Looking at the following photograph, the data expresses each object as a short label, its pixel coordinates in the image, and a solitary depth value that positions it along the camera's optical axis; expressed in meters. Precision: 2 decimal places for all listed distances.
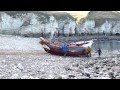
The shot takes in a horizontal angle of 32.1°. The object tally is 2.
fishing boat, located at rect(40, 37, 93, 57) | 14.18
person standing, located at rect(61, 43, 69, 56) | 14.05
